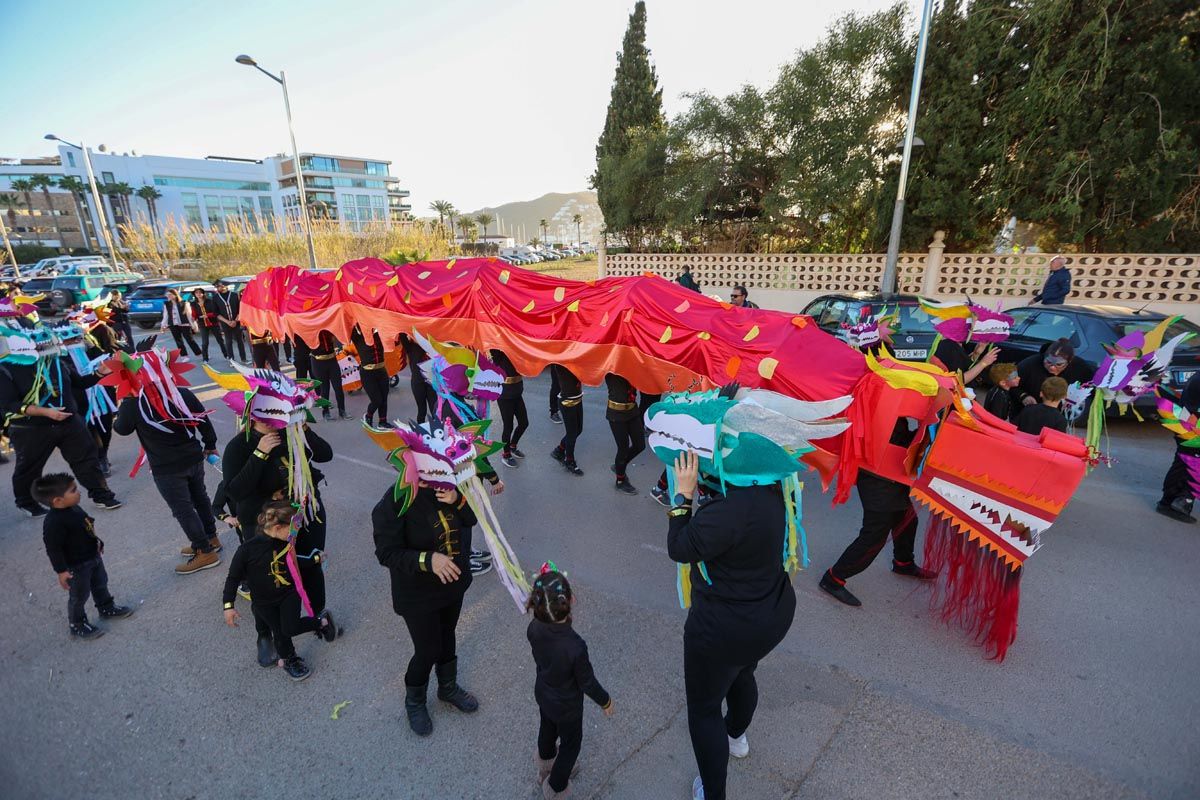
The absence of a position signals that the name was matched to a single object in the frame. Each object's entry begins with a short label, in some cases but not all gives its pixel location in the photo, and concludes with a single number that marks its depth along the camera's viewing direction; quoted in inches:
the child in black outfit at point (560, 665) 85.9
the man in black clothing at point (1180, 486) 181.6
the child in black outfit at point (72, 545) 134.0
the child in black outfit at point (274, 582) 118.9
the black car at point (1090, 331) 245.4
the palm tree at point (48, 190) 2086.6
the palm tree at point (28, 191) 2058.3
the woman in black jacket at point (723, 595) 79.4
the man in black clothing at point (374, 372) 286.8
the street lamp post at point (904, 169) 385.7
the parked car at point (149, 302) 621.6
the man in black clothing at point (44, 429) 189.2
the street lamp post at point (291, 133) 609.3
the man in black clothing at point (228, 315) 437.4
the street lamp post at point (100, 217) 1011.8
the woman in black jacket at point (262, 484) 129.7
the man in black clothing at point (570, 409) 233.0
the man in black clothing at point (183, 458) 157.8
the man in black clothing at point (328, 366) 308.9
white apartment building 2305.6
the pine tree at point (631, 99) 764.6
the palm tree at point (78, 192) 1996.3
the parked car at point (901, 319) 324.8
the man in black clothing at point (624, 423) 216.4
